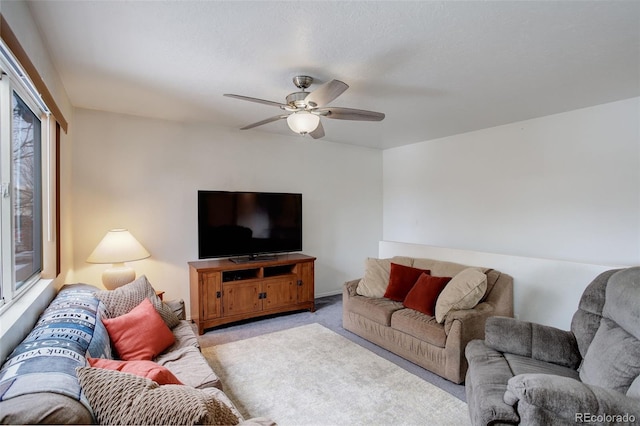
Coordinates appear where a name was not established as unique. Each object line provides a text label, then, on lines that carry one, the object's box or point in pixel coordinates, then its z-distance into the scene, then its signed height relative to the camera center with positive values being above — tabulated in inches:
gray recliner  53.7 -31.9
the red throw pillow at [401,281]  130.0 -28.3
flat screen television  149.4 -5.4
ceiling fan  90.2 +30.6
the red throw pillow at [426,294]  114.8 -30.2
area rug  83.6 -52.6
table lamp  119.2 -15.9
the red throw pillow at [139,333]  78.9 -31.2
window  64.4 +8.2
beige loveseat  99.8 -37.6
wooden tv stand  139.5 -35.4
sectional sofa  36.1 -22.7
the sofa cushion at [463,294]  105.6 -27.3
